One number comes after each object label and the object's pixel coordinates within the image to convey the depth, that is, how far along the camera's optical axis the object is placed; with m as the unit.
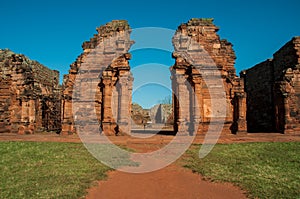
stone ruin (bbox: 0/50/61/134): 15.44
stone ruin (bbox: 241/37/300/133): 14.30
